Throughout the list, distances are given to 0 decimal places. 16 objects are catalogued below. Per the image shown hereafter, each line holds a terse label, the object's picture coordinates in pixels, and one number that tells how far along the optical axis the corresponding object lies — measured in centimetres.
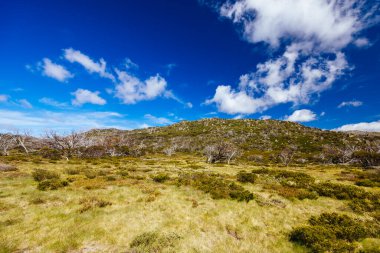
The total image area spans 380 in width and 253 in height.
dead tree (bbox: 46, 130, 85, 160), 6025
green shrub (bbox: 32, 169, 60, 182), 2156
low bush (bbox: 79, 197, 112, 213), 1311
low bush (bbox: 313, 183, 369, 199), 1692
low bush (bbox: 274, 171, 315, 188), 2159
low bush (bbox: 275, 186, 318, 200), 1660
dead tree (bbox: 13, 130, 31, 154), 7675
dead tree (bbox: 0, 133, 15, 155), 6718
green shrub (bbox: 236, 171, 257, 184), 2391
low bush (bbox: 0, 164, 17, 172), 2592
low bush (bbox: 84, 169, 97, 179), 2469
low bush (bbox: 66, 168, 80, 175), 2719
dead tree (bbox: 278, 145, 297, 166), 6866
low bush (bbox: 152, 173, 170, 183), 2355
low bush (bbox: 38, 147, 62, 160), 5405
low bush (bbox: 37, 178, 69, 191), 1789
